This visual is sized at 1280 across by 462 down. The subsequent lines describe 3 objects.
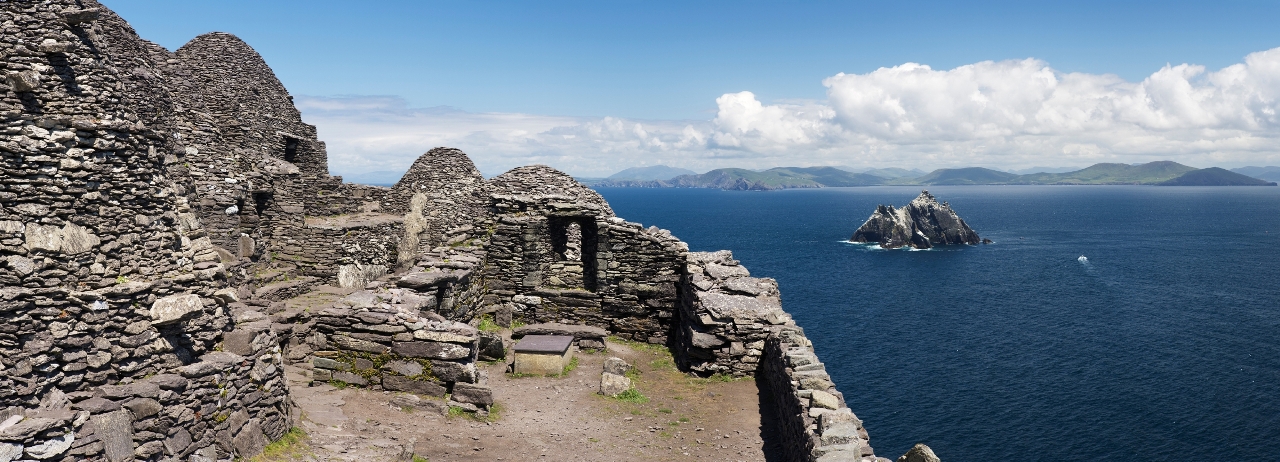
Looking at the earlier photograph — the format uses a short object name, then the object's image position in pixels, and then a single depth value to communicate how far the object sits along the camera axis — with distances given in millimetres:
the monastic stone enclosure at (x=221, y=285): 8648
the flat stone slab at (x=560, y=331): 18531
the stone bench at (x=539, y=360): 16344
